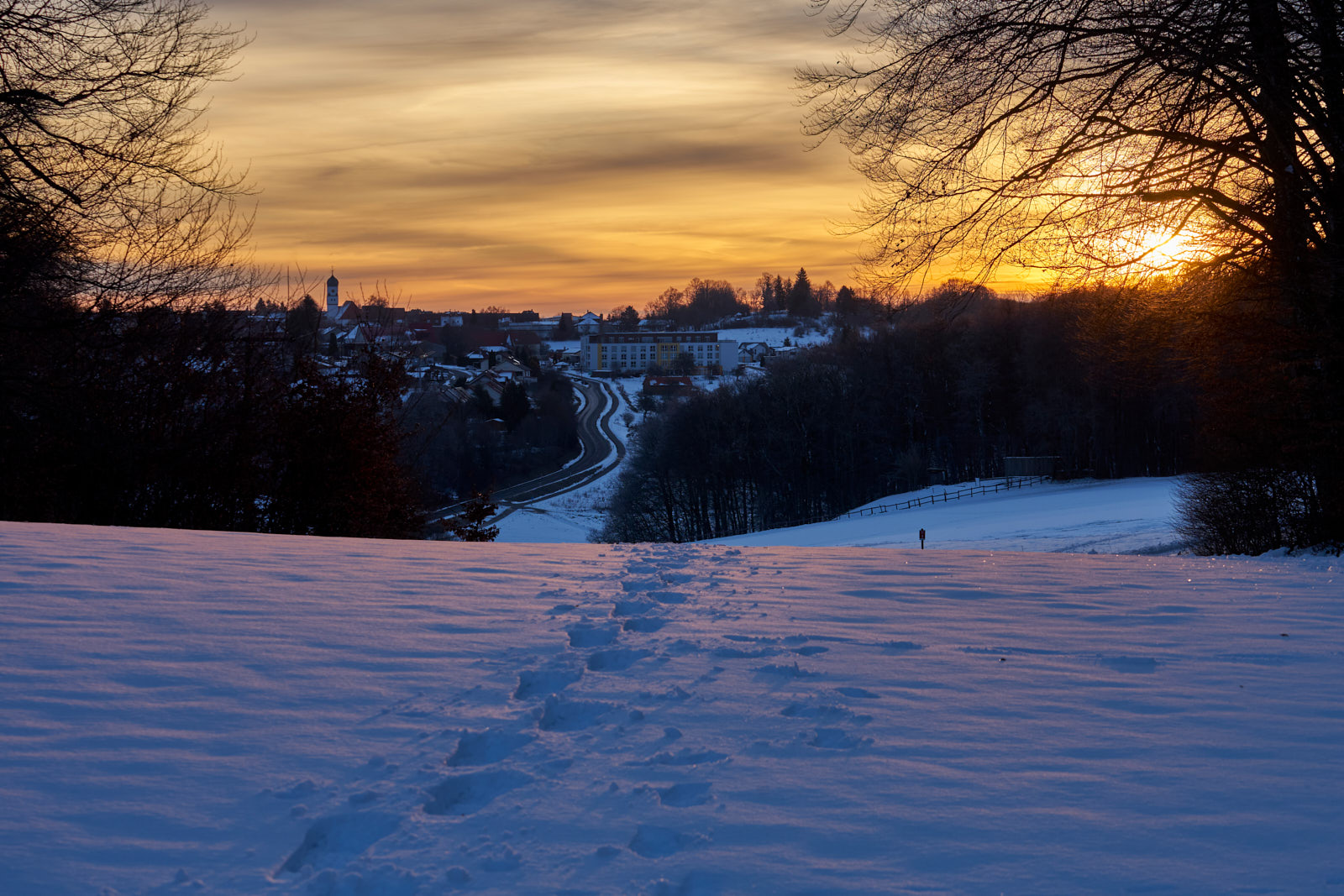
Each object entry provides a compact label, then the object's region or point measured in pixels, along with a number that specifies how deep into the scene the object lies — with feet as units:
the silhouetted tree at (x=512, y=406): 331.98
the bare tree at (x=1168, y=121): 33.01
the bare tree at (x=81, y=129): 35.65
